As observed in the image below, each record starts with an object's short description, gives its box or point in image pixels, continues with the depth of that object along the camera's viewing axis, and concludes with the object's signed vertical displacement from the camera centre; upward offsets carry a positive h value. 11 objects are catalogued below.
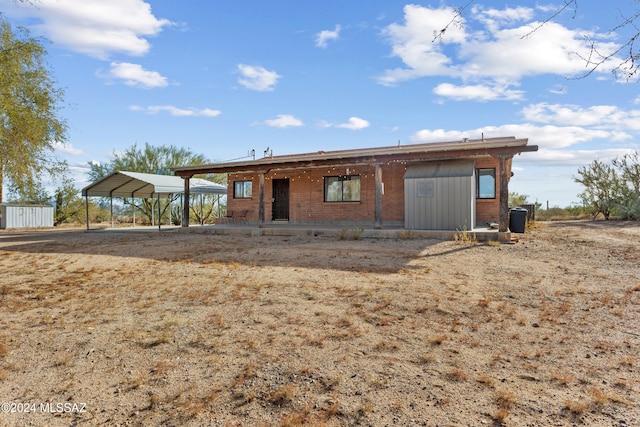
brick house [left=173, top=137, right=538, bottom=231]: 12.17 +1.01
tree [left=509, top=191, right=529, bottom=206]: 23.70 +0.90
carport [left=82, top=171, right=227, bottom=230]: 18.03 +1.43
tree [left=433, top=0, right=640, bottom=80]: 3.05 +1.65
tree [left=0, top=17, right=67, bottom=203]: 10.02 +3.03
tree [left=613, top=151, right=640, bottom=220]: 19.11 +1.08
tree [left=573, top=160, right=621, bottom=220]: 20.56 +1.30
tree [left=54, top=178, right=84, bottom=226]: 25.47 +0.62
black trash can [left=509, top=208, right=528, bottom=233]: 12.55 -0.25
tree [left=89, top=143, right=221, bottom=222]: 26.25 +3.52
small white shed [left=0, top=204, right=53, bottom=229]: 22.22 -0.11
